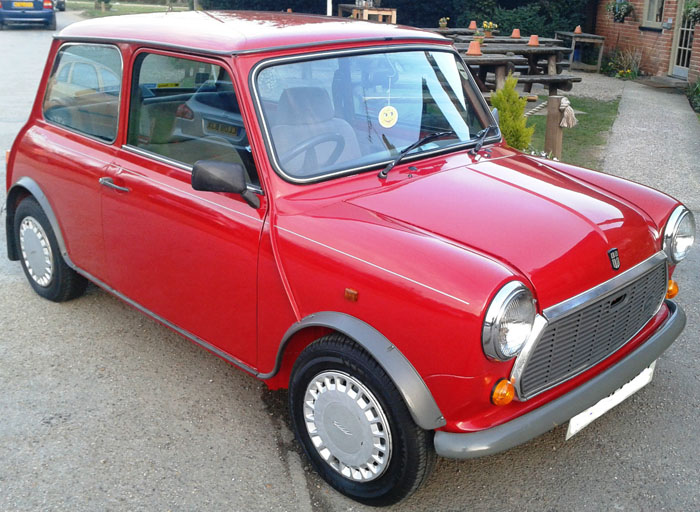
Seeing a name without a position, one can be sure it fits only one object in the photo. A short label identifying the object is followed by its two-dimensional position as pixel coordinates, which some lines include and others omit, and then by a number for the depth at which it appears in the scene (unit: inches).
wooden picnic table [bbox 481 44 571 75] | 466.6
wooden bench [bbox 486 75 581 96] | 447.2
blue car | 991.0
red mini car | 108.3
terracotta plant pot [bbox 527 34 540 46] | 497.4
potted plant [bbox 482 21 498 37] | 570.1
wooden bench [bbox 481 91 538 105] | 520.7
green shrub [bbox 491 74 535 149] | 262.5
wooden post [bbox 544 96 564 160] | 273.4
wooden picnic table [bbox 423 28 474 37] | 590.6
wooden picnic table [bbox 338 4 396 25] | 702.5
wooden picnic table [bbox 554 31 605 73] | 698.2
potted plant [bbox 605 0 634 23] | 666.8
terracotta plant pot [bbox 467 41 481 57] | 423.6
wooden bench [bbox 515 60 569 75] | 501.4
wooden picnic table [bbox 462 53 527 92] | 410.9
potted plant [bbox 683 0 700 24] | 510.6
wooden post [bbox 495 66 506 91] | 427.1
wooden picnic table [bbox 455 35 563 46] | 554.3
